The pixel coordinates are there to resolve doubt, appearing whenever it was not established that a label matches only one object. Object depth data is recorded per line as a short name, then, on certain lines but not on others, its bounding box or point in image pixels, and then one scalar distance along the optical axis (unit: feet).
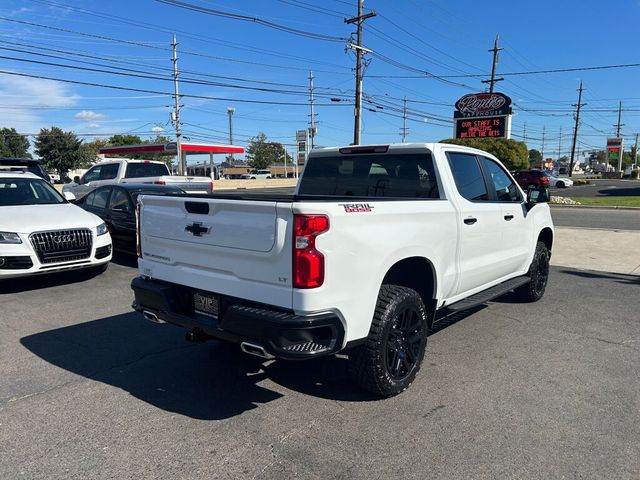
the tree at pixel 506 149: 108.68
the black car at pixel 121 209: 30.14
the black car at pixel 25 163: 45.60
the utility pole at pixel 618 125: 345.25
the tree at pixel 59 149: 205.16
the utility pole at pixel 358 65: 99.14
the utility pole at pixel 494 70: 147.23
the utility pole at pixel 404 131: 294.05
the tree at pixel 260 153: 338.13
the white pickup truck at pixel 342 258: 10.30
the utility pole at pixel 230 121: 269.85
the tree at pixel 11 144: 256.73
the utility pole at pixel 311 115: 227.77
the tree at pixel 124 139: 312.05
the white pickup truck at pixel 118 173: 49.26
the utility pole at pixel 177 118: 148.89
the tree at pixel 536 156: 369.91
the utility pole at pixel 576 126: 259.23
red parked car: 118.01
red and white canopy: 156.04
